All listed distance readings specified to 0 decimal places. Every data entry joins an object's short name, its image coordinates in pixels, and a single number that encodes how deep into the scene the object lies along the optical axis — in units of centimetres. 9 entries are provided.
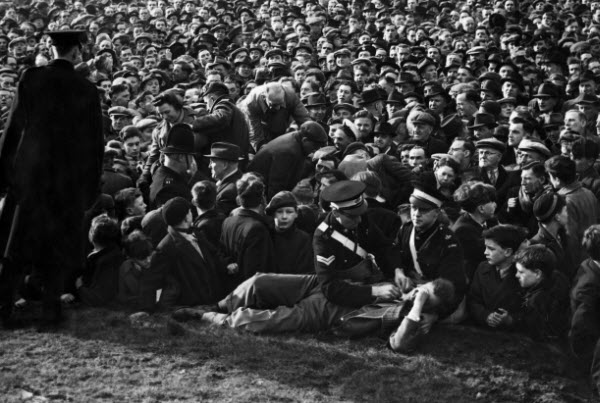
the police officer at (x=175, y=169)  910
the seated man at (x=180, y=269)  780
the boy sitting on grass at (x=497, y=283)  713
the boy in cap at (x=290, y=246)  795
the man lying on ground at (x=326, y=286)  723
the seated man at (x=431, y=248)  712
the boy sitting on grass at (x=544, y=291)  693
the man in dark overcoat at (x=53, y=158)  670
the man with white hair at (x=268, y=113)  1130
